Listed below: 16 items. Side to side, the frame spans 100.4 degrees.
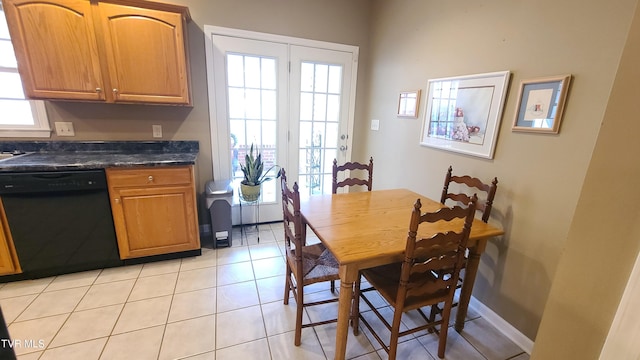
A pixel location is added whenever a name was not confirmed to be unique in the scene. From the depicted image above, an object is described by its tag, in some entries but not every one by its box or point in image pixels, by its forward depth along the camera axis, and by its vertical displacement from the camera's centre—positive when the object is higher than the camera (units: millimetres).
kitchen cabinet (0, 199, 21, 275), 1873 -1034
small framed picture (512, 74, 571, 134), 1399 +124
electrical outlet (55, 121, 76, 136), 2303 -173
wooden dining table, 1252 -585
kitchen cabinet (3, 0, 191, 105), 1870 +440
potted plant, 2605 -617
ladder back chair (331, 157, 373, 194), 2194 -484
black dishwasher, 1861 -809
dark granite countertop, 1900 -380
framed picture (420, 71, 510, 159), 1737 +77
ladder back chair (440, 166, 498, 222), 1682 -448
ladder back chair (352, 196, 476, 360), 1200 -796
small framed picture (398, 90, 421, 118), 2404 +168
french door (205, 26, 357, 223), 2666 +113
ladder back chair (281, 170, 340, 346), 1412 -878
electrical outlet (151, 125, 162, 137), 2535 -173
